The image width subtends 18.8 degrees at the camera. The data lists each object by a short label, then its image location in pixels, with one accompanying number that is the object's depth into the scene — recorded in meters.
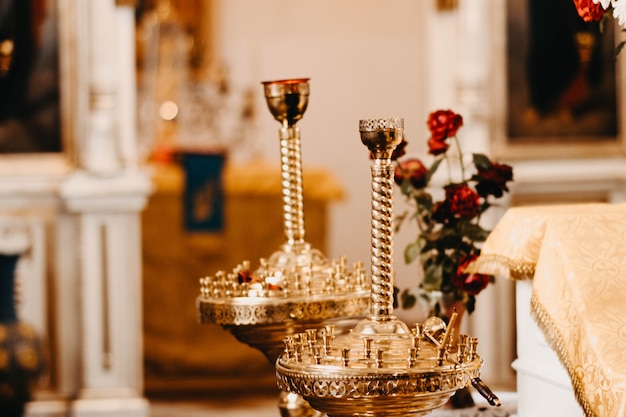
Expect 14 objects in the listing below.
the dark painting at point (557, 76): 9.68
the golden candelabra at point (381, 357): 2.99
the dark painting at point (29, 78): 9.18
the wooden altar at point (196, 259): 10.28
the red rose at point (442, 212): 4.56
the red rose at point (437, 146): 4.66
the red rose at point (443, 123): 4.63
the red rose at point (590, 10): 3.87
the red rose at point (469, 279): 4.47
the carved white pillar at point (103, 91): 9.09
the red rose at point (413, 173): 4.79
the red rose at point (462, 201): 4.52
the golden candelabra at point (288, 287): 3.94
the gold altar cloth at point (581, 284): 3.78
